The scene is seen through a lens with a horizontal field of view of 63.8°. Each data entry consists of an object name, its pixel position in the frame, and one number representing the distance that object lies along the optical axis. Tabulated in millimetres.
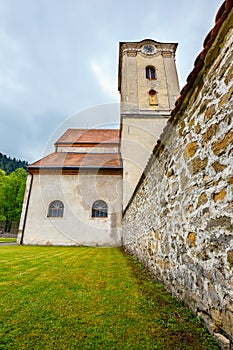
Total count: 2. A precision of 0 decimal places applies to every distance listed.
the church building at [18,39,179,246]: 11977
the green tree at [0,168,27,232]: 26234
